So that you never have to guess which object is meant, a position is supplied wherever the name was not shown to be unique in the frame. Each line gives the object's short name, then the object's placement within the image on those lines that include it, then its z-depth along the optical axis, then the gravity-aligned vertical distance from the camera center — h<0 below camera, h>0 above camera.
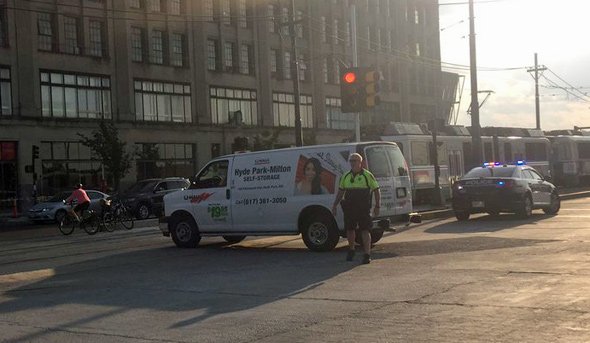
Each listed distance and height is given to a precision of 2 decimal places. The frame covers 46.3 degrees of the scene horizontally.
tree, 38.38 +1.86
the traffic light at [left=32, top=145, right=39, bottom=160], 36.41 +1.73
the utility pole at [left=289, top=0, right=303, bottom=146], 31.36 +3.84
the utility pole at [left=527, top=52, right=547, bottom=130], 60.51 +6.13
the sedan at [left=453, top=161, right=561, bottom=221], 18.36 -0.73
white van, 13.16 -0.40
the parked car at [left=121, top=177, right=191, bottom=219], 29.28 -0.66
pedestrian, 11.27 -0.50
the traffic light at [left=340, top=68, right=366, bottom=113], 17.84 +2.10
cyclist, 22.16 -0.61
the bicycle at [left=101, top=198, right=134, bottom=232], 22.84 -1.16
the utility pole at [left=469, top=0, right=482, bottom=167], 25.70 +2.29
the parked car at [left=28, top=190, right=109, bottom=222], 28.62 -1.02
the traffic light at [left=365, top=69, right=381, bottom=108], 17.80 +2.14
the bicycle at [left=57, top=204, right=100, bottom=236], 21.95 -1.27
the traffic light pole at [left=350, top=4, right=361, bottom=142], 19.47 +3.83
